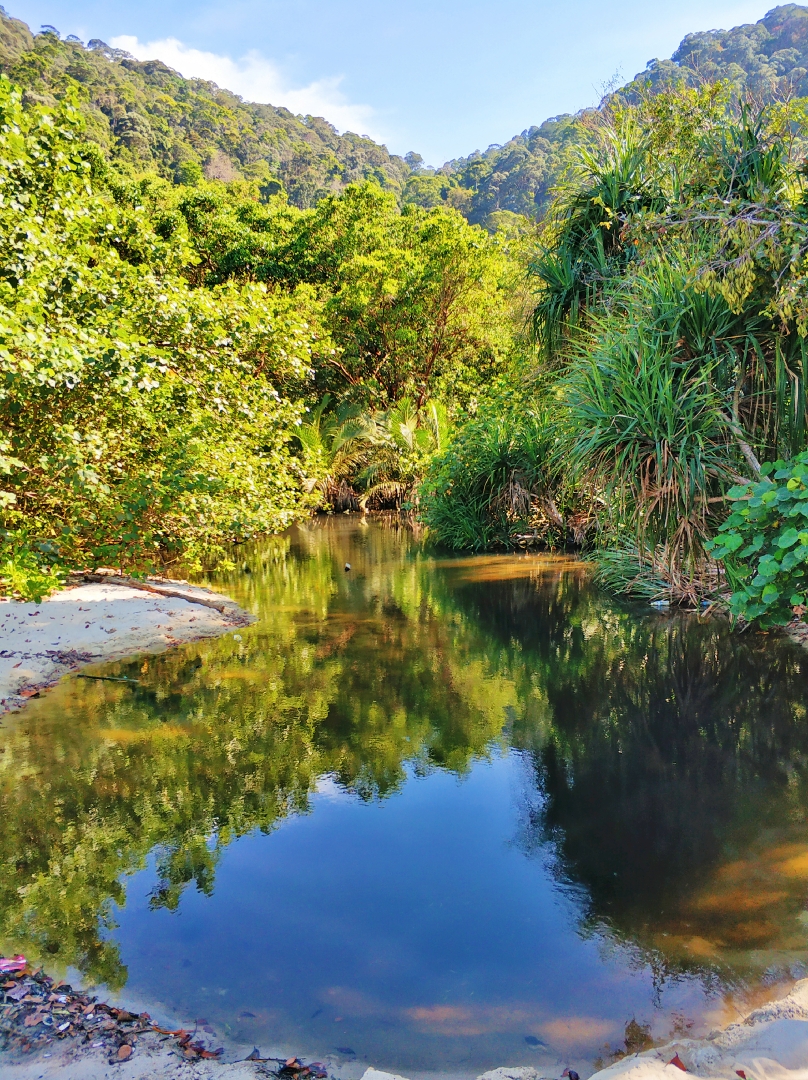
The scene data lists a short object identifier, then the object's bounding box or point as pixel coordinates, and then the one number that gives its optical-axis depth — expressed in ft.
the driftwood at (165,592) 34.16
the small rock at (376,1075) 8.55
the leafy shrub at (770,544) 17.13
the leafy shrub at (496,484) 47.44
